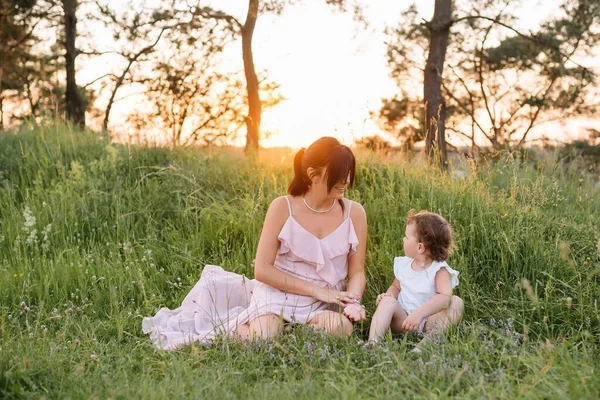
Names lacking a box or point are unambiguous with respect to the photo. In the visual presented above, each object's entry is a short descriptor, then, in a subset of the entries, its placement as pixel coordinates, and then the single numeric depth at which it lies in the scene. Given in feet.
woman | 13.37
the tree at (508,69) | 63.82
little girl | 13.05
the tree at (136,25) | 45.03
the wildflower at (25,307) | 14.15
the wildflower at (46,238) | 18.47
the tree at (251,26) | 40.83
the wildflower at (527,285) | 9.52
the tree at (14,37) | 54.54
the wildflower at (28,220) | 18.61
